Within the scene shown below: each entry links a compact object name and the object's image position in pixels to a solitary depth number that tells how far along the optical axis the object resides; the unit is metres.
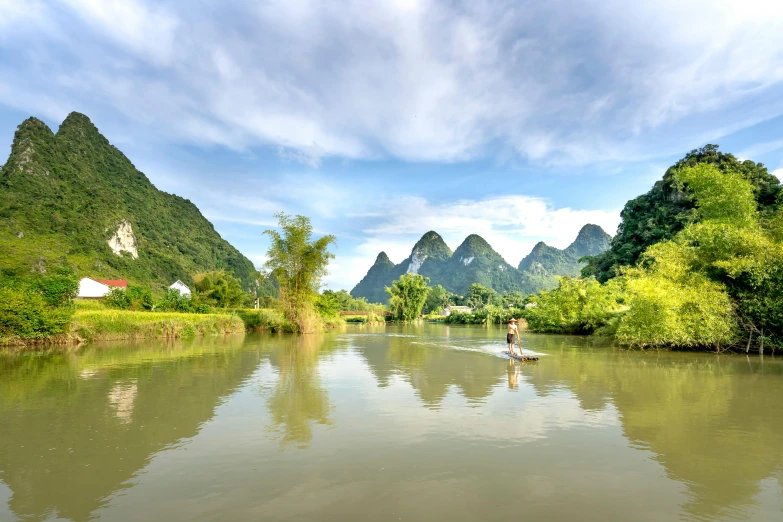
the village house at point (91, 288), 57.56
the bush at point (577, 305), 34.59
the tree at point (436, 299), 122.44
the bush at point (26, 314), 20.61
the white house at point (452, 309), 102.38
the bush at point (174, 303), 35.84
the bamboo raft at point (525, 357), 17.58
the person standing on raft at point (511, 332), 19.98
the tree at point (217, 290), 44.38
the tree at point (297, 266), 36.75
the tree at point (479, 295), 107.86
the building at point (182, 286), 82.45
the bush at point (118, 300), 32.75
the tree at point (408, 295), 78.44
